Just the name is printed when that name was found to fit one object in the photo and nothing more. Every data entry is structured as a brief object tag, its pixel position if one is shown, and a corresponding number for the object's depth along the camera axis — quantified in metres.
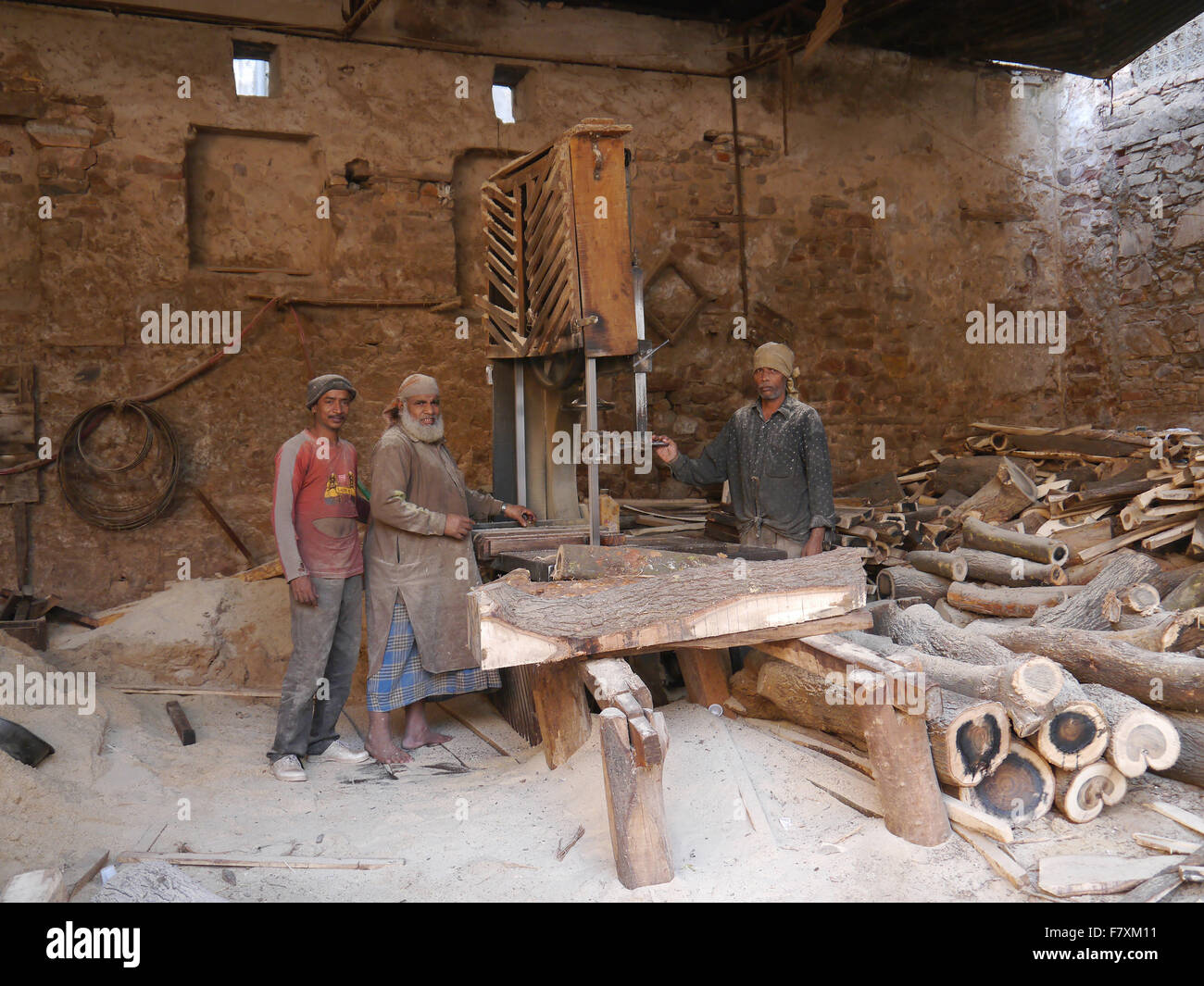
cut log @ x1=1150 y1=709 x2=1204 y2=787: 3.40
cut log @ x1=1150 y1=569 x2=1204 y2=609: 4.83
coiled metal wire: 6.90
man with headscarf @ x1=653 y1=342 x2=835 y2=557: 5.08
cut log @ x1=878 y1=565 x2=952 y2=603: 5.70
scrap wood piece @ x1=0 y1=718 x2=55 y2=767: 4.17
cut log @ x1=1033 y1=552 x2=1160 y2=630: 4.64
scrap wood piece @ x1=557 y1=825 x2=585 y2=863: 3.42
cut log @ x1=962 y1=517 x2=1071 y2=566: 5.67
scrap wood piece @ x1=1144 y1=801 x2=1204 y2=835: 3.14
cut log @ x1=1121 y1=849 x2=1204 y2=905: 2.78
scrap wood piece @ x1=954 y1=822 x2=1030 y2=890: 2.97
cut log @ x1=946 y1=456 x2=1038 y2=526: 6.68
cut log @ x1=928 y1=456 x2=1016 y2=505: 7.67
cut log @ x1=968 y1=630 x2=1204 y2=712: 3.57
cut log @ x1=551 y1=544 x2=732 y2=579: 4.05
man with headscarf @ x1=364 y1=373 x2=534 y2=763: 4.87
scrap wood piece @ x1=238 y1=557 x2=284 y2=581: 6.85
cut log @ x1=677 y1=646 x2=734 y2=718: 4.30
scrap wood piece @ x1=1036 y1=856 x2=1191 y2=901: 2.86
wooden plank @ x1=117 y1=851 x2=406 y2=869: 3.50
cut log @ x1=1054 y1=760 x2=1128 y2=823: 3.27
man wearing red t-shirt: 4.74
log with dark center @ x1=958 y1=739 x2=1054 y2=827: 3.29
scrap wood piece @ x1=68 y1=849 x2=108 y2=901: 3.20
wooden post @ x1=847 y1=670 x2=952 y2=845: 3.20
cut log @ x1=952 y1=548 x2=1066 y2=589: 5.53
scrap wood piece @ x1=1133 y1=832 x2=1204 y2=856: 3.02
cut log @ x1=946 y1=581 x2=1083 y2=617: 5.15
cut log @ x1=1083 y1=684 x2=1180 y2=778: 3.29
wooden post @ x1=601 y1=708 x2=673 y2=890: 3.01
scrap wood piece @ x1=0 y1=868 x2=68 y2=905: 2.87
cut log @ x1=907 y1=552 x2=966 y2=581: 5.78
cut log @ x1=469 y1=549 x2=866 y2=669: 3.38
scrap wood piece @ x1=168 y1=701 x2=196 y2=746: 5.08
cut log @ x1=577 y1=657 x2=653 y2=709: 3.21
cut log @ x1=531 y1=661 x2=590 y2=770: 4.25
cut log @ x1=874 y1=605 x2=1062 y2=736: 3.27
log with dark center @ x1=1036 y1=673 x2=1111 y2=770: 3.27
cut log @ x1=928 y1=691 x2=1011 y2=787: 3.25
